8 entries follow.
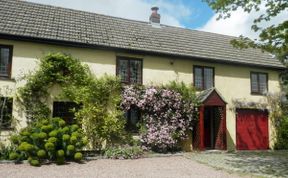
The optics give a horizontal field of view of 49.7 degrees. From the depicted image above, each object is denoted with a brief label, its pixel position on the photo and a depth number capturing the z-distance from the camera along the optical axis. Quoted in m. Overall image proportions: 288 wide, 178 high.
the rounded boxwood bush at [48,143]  13.31
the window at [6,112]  15.34
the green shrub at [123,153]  15.61
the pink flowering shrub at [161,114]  17.47
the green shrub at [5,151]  14.12
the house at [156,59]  16.41
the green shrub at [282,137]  21.67
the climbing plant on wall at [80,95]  15.88
